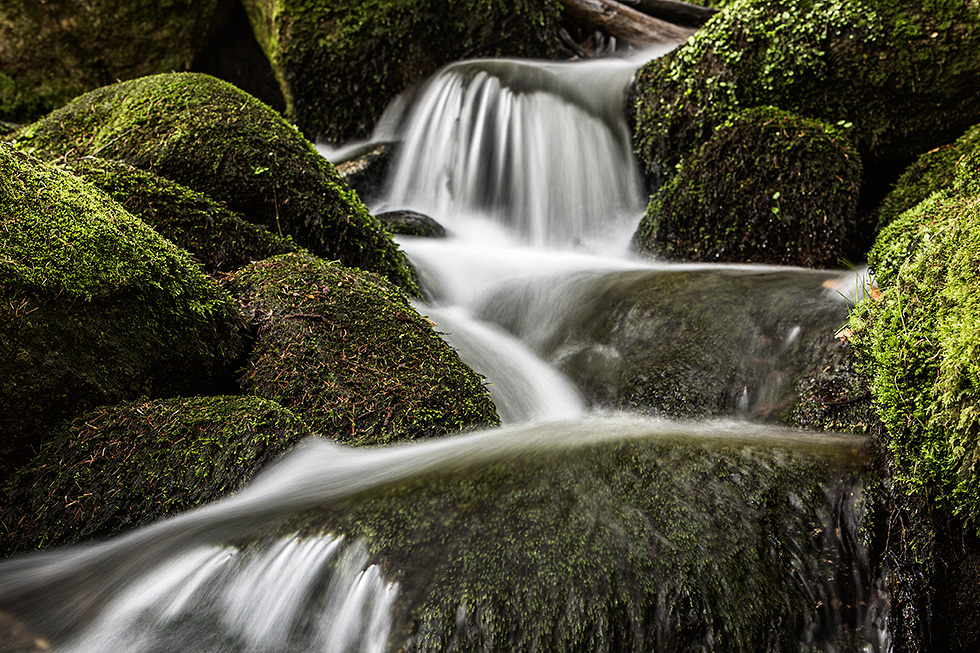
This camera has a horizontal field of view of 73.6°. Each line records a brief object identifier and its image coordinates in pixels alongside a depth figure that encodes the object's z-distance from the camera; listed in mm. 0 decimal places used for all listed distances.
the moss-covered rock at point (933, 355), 2061
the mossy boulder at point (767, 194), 5109
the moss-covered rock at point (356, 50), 8883
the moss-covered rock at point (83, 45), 9266
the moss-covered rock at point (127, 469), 2518
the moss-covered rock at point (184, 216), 3797
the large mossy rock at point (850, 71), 5340
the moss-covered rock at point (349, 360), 3105
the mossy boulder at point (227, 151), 4230
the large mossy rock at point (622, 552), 1856
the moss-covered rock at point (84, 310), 2510
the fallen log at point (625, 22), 9906
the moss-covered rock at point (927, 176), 4797
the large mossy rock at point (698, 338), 3469
